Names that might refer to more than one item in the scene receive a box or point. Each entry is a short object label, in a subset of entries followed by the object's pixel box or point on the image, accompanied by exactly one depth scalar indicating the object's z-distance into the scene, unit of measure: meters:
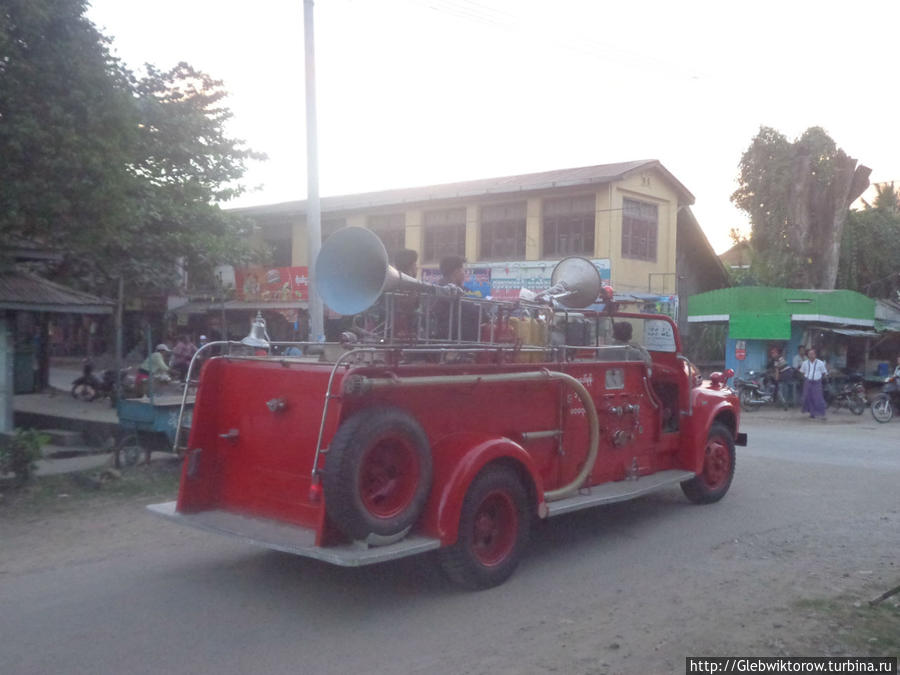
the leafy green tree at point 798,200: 24.97
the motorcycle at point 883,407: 17.83
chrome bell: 6.47
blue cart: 9.52
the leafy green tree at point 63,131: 9.35
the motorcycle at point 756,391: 20.33
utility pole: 11.68
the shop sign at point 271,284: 26.98
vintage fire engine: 5.02
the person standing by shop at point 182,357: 15.66
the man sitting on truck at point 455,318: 5.93
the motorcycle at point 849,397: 19.44
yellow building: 22.77
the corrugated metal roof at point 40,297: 11.43
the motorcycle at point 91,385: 16.91
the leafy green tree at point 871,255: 28.88
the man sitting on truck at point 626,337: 7.77
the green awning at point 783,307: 20.81
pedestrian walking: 18.11
